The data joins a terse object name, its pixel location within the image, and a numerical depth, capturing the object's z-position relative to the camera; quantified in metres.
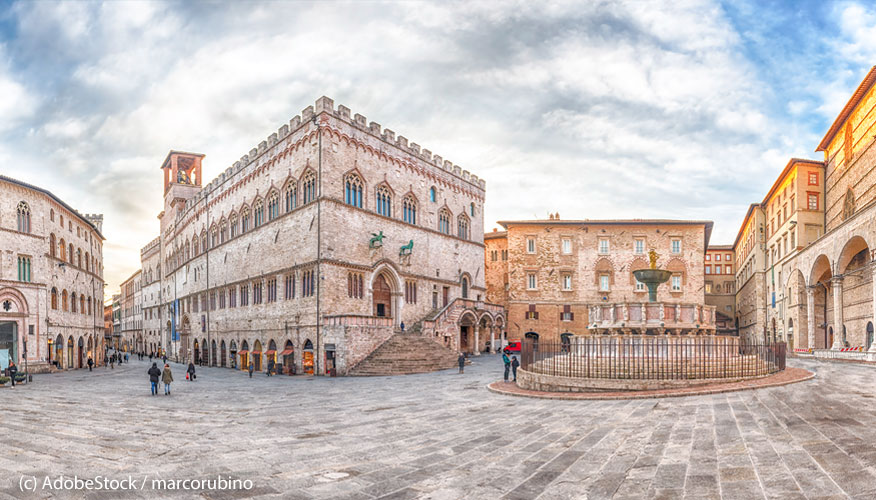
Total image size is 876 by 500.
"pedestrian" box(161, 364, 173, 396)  21.47
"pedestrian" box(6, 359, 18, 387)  25.72
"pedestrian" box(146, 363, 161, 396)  21.49
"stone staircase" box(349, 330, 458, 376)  30.52
